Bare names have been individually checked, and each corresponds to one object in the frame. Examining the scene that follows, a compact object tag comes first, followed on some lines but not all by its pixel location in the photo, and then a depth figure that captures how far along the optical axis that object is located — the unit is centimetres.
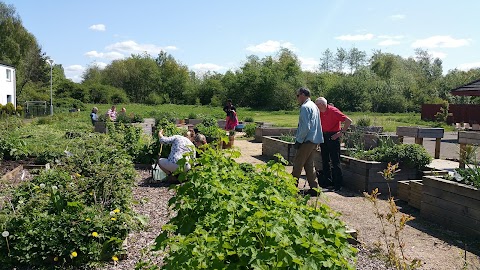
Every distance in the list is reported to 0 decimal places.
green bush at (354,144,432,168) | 809
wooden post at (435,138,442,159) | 1234
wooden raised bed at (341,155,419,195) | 809
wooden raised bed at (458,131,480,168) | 958
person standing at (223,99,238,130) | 1599
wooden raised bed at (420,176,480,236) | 582
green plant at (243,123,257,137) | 1929
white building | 4225
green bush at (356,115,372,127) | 1694
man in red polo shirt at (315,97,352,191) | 847
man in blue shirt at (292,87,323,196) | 743
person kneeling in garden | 817
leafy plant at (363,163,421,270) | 264
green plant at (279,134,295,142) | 1218
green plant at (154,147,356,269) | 215
